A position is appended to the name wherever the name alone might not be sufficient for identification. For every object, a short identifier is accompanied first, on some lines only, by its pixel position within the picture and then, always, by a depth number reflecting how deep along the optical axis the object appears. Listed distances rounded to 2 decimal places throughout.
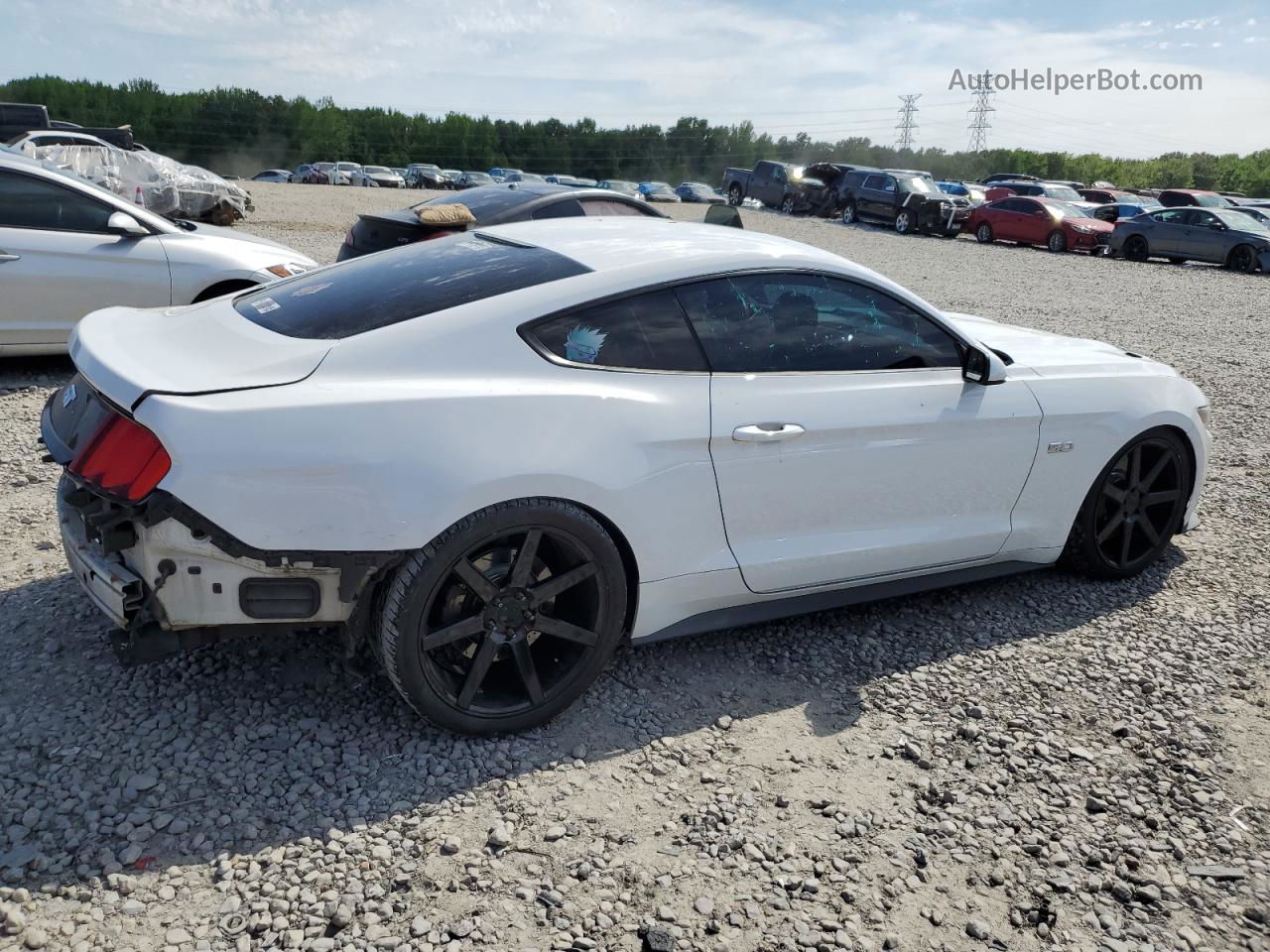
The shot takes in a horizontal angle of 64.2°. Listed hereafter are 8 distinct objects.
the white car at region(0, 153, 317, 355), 6.57
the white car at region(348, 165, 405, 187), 48.84
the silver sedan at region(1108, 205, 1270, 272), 21.89
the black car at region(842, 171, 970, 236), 27.12
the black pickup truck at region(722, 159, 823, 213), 32.91
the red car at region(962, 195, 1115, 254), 24.97
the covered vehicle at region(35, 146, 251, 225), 16.89
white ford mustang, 2.73
